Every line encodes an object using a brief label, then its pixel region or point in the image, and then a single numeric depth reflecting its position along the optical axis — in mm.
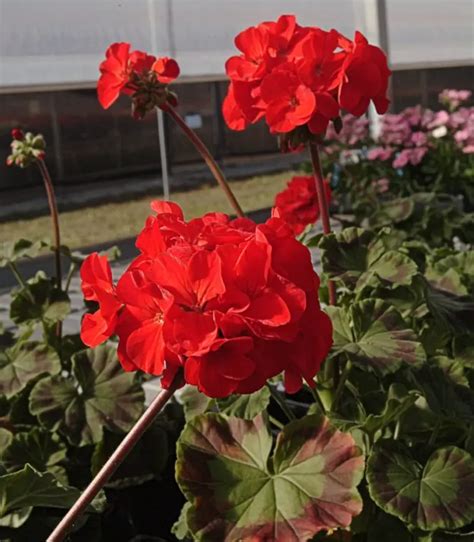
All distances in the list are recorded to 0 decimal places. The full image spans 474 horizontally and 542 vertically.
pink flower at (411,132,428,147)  2418
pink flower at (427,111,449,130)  2523
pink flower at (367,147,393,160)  2411
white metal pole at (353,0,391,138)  2848
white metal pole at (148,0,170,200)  2025
